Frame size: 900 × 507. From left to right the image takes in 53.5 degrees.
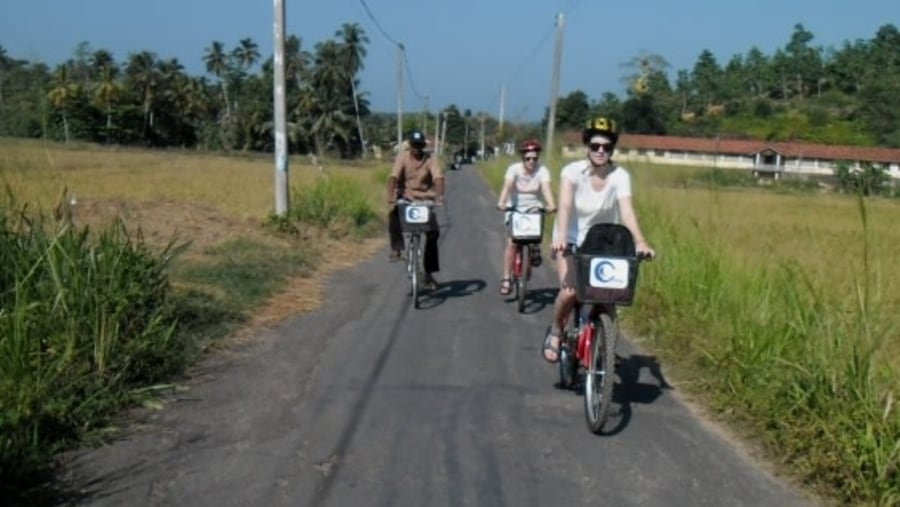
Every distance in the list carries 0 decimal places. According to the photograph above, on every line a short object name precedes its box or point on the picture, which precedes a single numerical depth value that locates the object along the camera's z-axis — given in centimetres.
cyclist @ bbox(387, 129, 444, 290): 1009
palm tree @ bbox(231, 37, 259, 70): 10288
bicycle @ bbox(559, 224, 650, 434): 543
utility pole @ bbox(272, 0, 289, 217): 1480
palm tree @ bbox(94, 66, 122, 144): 6725
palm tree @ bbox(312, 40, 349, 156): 8350
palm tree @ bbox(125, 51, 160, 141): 8025
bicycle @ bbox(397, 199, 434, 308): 969
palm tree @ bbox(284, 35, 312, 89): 8423
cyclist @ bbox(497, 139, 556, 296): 1013
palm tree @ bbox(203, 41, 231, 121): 10012
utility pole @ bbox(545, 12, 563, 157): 2780
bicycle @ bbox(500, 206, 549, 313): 976
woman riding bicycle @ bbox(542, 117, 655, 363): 591
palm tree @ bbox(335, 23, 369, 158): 8669
